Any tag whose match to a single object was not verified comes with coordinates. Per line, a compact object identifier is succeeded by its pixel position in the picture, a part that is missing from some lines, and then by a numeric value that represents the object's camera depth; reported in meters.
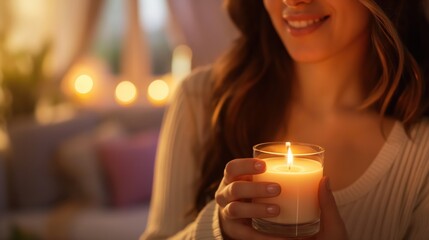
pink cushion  3.58
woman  1.37
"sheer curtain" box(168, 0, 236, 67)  4.65
